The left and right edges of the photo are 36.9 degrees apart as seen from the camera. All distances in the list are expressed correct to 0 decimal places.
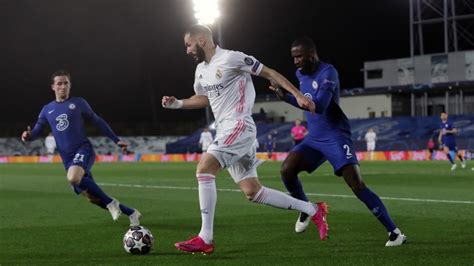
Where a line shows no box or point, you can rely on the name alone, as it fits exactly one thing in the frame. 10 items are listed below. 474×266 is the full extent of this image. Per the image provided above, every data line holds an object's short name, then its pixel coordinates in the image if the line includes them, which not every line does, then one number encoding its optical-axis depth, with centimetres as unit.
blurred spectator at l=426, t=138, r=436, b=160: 3612
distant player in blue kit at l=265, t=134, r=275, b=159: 4047
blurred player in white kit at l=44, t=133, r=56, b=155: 4506
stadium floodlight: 3747
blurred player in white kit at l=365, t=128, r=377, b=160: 3853
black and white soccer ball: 704
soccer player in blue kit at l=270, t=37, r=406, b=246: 743
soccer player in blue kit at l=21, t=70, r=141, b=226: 970
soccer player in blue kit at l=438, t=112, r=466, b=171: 2520
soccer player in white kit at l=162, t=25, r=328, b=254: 709
